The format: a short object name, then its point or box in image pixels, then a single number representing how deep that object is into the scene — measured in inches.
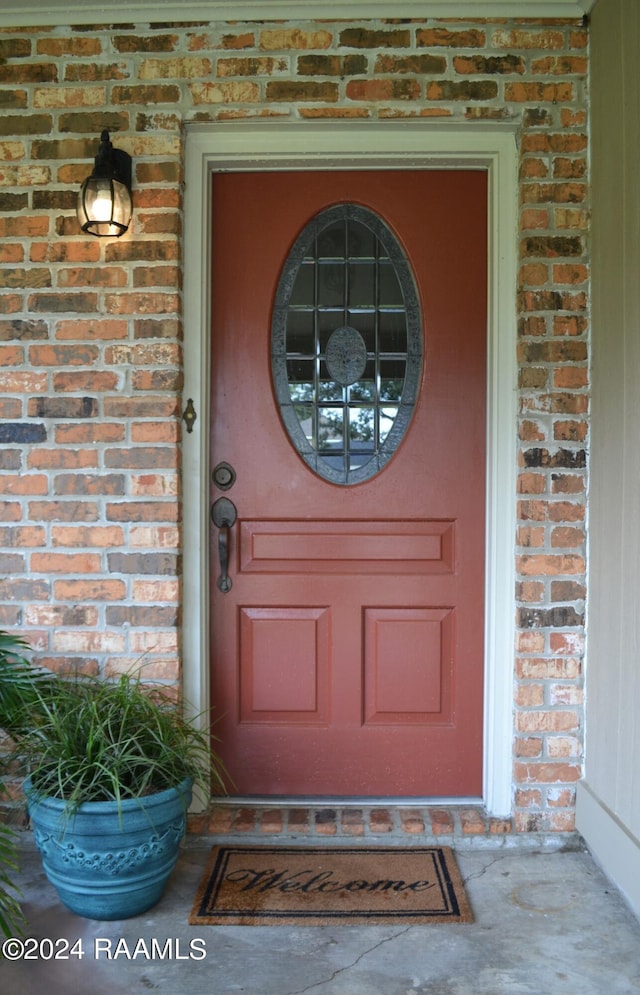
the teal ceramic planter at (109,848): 77.2
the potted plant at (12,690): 85.4
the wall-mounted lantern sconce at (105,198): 90.6
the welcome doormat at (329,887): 82.4
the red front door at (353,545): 102.4
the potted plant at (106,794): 77.5
